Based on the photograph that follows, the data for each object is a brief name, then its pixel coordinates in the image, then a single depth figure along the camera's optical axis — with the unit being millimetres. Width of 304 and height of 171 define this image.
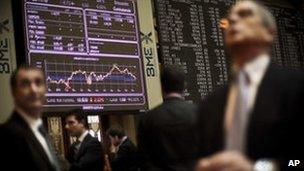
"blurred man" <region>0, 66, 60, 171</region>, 1656
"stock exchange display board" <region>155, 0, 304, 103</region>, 3852
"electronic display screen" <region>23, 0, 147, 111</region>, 3189
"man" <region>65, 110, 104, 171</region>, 3106
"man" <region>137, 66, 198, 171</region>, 2233
